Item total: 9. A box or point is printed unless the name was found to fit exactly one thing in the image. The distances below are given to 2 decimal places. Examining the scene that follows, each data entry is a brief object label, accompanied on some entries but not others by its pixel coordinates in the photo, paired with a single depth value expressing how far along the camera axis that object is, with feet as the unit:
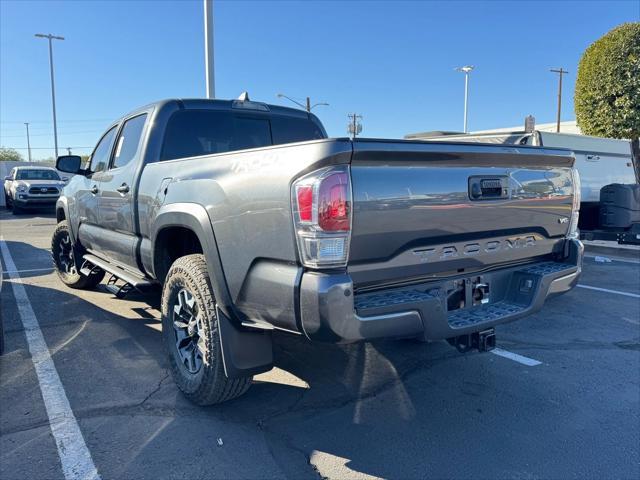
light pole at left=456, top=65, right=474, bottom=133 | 97.14
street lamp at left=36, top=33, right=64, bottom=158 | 103.04
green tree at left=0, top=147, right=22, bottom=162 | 220.31
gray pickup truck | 7.59
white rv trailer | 28.43
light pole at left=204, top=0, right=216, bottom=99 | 35.83
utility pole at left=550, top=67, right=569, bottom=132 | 125.99
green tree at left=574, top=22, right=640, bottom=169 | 41.91
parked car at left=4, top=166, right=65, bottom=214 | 60.54
